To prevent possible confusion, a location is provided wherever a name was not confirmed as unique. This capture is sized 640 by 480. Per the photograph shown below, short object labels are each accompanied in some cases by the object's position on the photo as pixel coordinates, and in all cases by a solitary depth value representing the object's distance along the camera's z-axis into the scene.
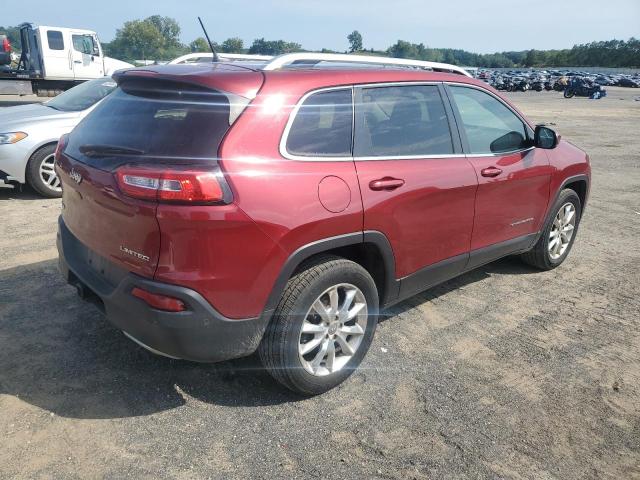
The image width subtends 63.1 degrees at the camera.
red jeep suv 2.36
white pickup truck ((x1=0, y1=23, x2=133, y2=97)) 16.20
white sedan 6.32
